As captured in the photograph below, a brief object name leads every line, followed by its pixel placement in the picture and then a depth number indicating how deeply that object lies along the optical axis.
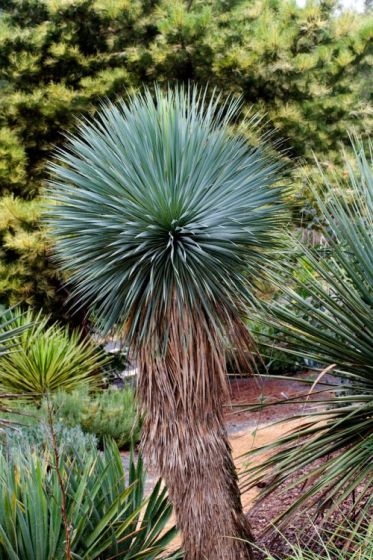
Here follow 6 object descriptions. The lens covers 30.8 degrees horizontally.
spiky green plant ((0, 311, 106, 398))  9.31
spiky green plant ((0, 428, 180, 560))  3.56
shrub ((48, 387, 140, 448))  8.41
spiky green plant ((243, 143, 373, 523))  3.96
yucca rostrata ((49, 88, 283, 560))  4.25
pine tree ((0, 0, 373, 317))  10.99
